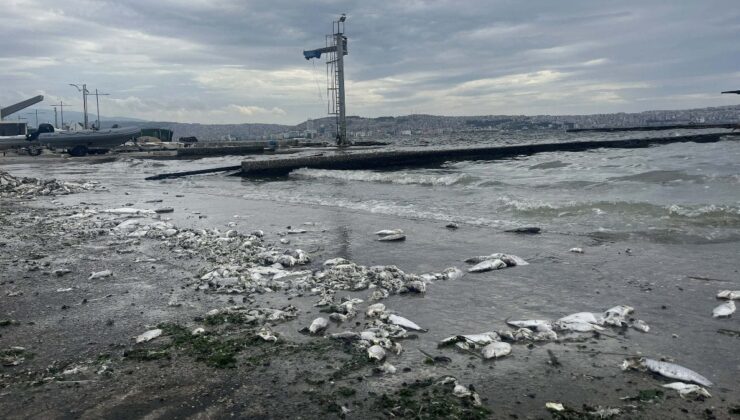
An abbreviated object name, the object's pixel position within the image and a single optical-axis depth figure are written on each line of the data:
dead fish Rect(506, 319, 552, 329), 5.47
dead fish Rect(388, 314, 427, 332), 5.52
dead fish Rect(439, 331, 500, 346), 5.07
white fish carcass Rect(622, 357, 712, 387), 4.25
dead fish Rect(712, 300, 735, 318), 5.83
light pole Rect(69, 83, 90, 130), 94.44
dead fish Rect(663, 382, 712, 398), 4.00
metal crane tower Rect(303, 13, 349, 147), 59.72
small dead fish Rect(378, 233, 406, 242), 10.82
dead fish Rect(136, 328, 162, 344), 5.24
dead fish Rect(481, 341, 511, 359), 4.75
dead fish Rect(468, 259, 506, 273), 8.12
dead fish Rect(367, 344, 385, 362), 4.69
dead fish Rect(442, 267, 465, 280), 7.73
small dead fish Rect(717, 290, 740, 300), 6.41
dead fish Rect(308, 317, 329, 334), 5.47
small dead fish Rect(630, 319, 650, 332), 5.45
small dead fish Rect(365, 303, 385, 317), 5.93
